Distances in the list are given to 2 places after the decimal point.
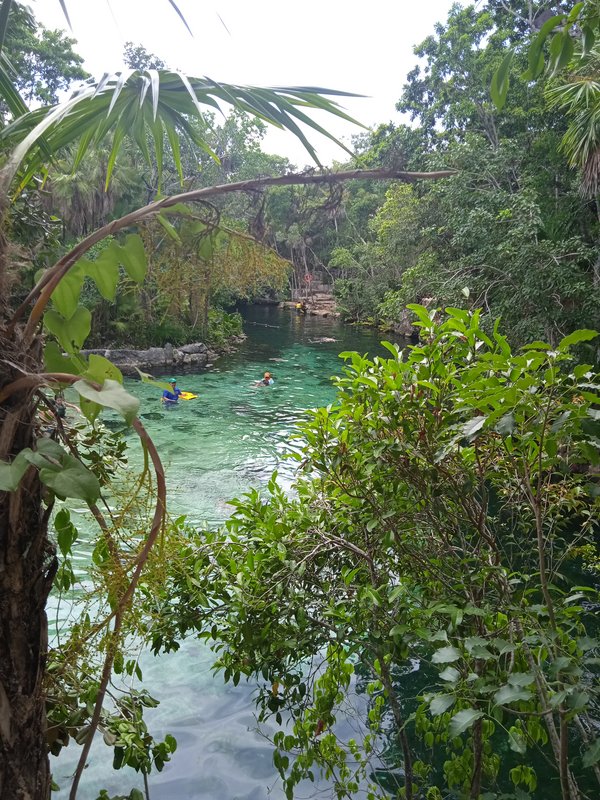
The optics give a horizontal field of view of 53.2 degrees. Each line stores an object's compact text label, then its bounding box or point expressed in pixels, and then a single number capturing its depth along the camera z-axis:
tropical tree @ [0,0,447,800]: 1.10
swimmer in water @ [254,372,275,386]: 12.77
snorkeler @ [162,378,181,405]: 10.67
